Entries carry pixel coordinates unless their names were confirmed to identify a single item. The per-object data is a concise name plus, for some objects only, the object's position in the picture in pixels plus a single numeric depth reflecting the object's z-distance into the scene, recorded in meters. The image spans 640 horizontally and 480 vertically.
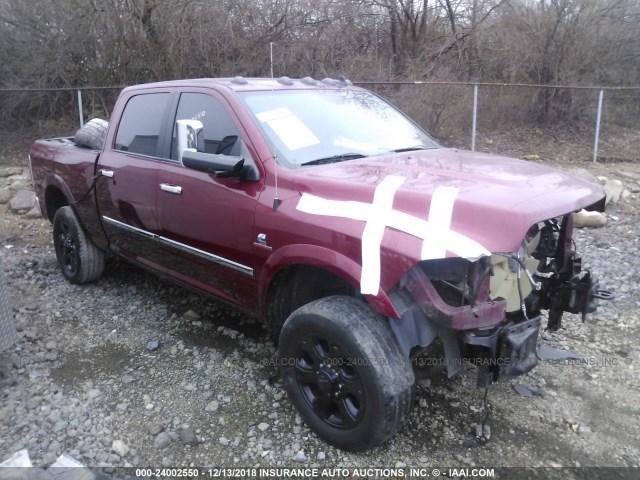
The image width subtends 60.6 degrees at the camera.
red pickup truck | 2.53
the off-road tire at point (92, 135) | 5.09
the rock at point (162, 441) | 2.99
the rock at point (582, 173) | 8.34
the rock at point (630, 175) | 9.49
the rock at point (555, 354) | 3.71
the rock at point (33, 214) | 8.32
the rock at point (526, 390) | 3.39
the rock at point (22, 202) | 8.59
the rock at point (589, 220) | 7.04
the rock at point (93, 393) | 3.43
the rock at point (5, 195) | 9.27
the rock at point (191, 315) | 4.48
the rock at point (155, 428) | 3.09
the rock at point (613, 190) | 8.00
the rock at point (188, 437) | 3.01
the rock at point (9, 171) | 10.87
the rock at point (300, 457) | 2.85
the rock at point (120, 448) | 2.93
